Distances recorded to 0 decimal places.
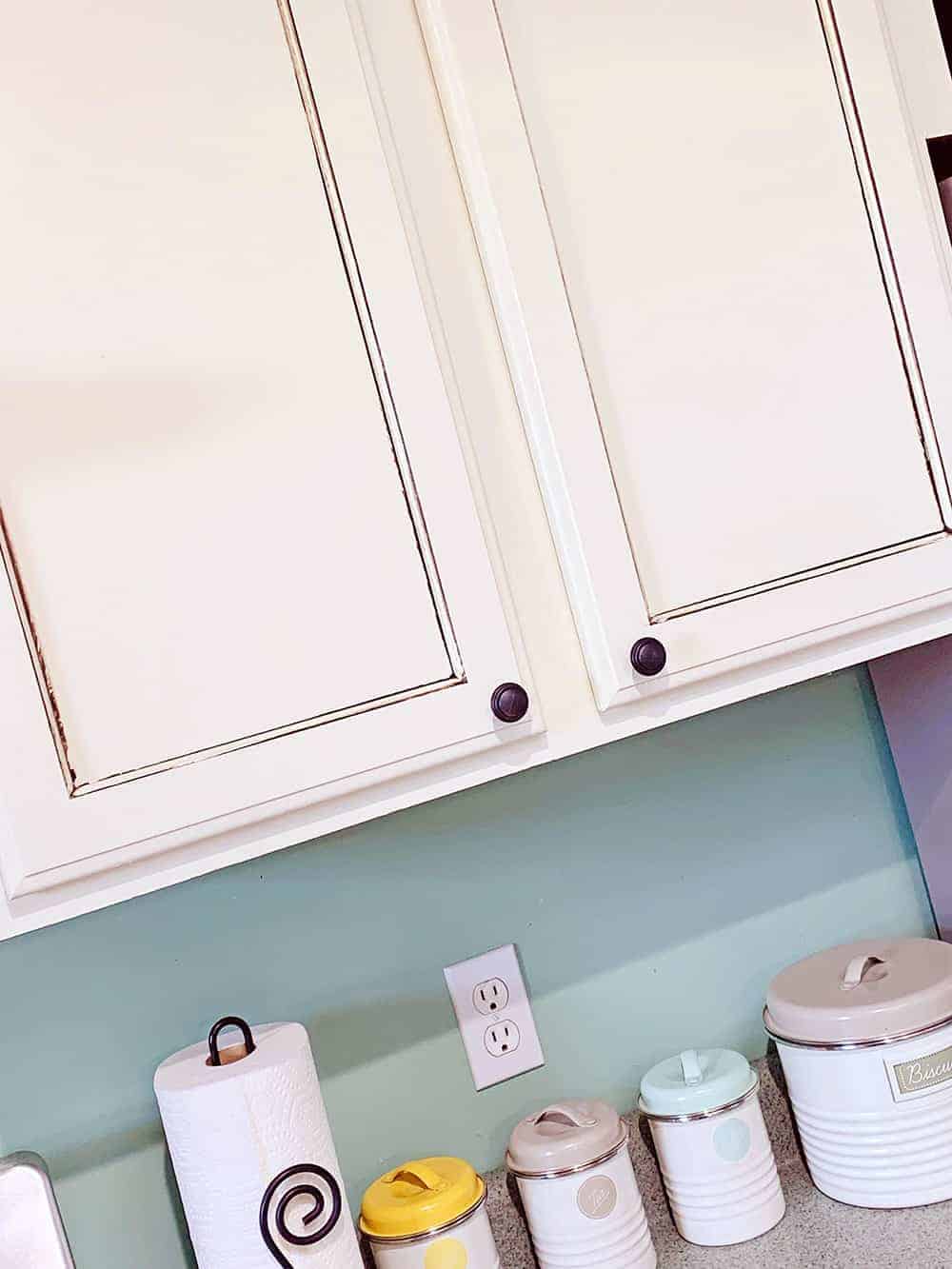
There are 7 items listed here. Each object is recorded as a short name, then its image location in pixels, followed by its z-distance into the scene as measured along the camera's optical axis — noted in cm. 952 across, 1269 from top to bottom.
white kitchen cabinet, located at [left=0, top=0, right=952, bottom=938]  98
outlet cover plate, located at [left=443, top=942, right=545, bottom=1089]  139
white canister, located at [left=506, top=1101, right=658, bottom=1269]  125
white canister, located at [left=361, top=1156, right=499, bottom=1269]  119
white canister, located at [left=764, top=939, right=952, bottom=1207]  127
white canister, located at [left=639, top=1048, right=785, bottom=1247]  131
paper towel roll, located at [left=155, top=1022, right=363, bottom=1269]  105
